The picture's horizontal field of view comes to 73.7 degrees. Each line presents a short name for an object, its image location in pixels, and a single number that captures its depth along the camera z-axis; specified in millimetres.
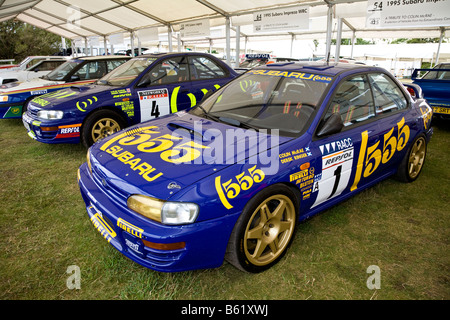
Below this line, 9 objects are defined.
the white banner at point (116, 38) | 13531
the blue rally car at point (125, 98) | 4363
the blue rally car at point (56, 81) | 6168
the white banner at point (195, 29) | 9086
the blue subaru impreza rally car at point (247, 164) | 1833
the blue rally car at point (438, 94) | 5977
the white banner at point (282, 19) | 6838
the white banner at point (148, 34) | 11245
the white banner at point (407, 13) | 5586
